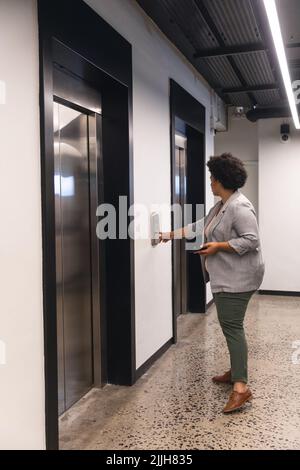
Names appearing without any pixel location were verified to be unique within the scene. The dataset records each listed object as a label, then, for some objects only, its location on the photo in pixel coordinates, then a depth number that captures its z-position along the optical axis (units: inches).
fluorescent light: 93.9
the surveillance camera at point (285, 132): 251.8
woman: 111.9
